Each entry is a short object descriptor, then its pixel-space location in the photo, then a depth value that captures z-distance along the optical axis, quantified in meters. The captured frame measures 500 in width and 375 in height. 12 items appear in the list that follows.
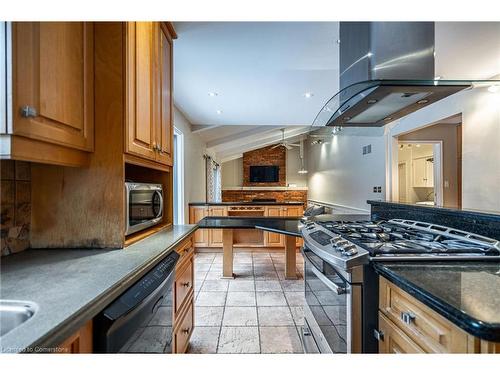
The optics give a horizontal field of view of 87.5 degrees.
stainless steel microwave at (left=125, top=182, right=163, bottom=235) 1.38
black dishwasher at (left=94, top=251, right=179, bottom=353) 0.78
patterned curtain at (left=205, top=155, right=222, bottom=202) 6.70
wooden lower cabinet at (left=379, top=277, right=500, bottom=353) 0.71
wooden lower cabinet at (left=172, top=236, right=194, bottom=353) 1.52
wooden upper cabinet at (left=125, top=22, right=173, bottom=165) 1.35
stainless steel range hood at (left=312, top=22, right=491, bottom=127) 1.37
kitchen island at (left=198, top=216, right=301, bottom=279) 2.55
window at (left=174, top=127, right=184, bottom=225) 4.23
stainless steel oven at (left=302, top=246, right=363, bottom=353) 1.16
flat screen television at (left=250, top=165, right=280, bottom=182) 10.20
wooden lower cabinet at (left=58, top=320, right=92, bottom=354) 0.65
